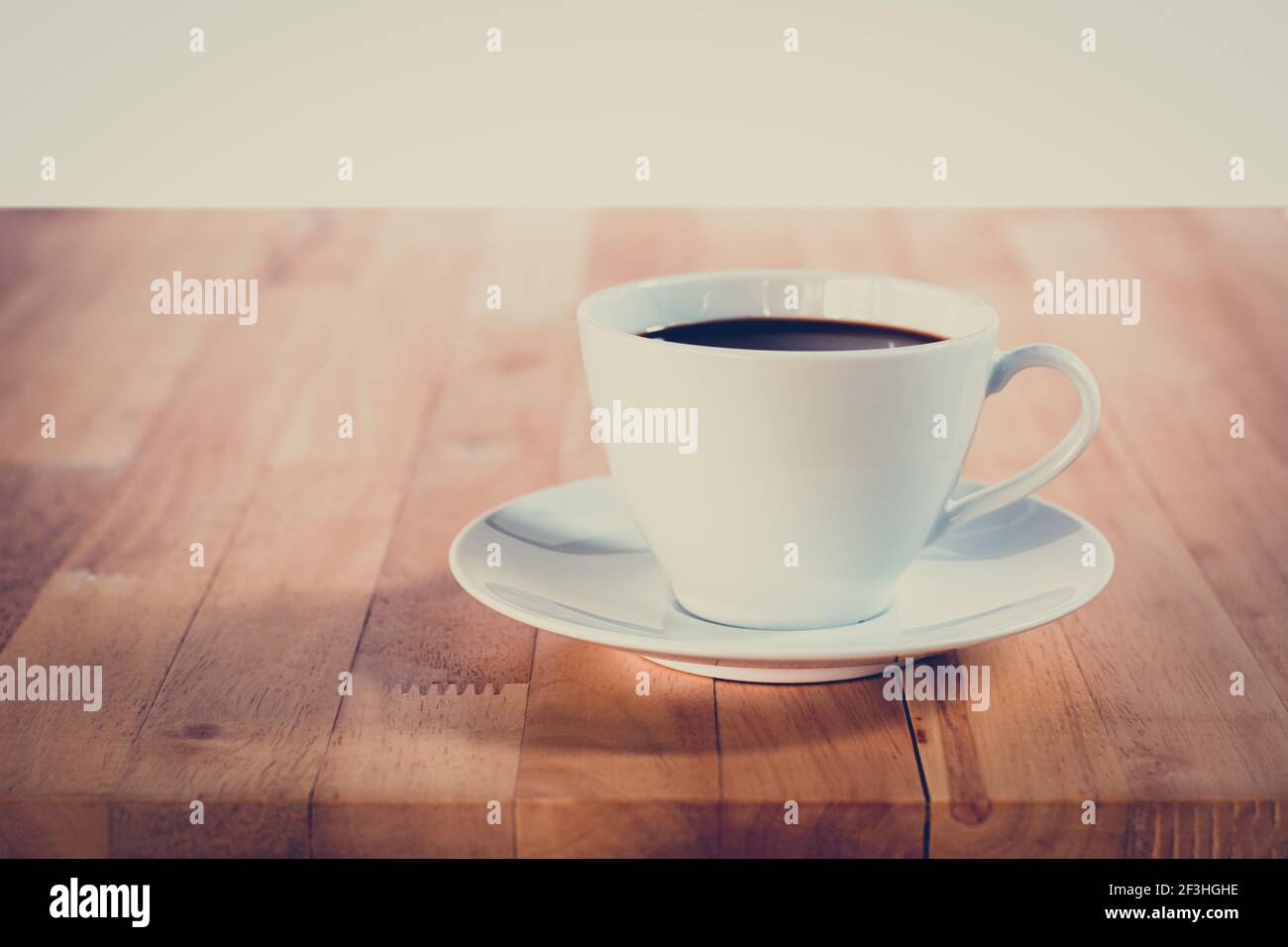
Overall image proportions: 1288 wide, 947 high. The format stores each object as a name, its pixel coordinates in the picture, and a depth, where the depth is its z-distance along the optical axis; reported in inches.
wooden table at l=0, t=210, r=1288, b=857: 22.2
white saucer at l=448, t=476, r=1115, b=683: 24.5
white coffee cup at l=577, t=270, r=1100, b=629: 25.4
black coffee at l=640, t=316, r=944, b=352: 30.5
